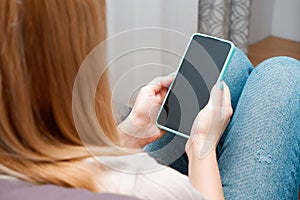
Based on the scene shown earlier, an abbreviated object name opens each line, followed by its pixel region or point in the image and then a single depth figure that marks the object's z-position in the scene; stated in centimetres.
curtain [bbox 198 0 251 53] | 232
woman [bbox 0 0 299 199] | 92
